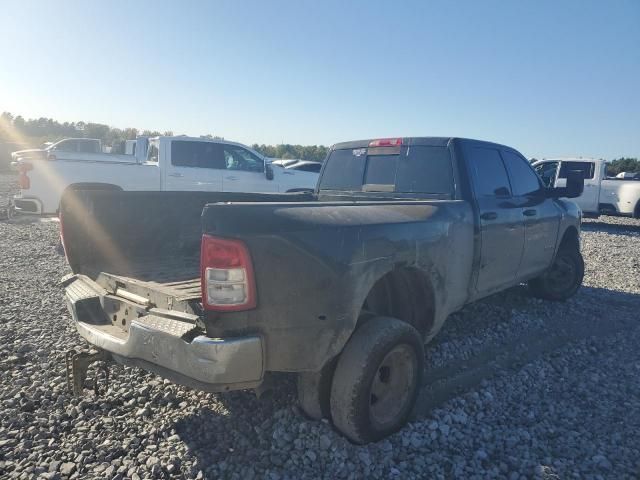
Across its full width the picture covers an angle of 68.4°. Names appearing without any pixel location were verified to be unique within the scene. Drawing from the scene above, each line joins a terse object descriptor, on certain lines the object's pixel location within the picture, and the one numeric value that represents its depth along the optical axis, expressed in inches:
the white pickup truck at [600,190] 555.8
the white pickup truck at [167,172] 370.3
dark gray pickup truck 93.9
